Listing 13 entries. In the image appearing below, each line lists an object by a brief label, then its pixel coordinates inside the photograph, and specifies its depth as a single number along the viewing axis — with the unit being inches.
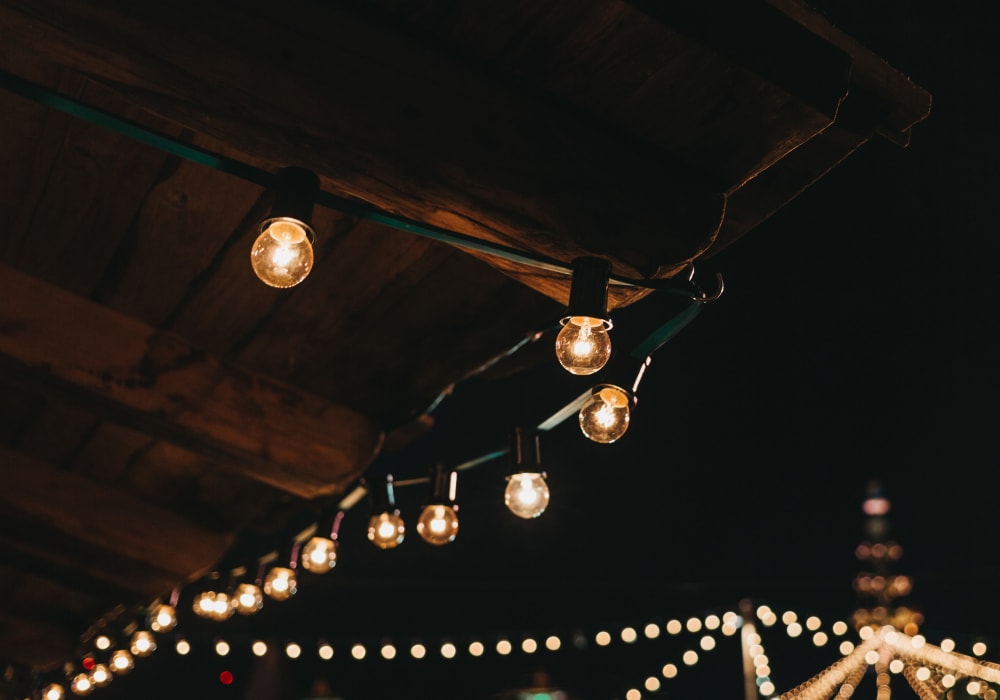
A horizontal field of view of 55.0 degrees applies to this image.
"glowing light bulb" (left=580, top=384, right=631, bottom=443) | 90.3
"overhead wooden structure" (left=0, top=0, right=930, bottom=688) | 70.3
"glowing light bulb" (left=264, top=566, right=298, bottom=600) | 181.3
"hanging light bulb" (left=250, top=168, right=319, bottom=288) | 72.3
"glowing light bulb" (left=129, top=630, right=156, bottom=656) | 286.0
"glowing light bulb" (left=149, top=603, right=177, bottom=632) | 245.3
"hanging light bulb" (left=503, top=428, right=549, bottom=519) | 113.8
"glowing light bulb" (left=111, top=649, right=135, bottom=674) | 305.4
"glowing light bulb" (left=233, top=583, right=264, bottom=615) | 206.1
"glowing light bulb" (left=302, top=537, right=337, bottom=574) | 162.6
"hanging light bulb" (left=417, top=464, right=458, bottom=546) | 138.3
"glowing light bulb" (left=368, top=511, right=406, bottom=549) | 150.5
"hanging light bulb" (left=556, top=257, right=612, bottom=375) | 78.7
